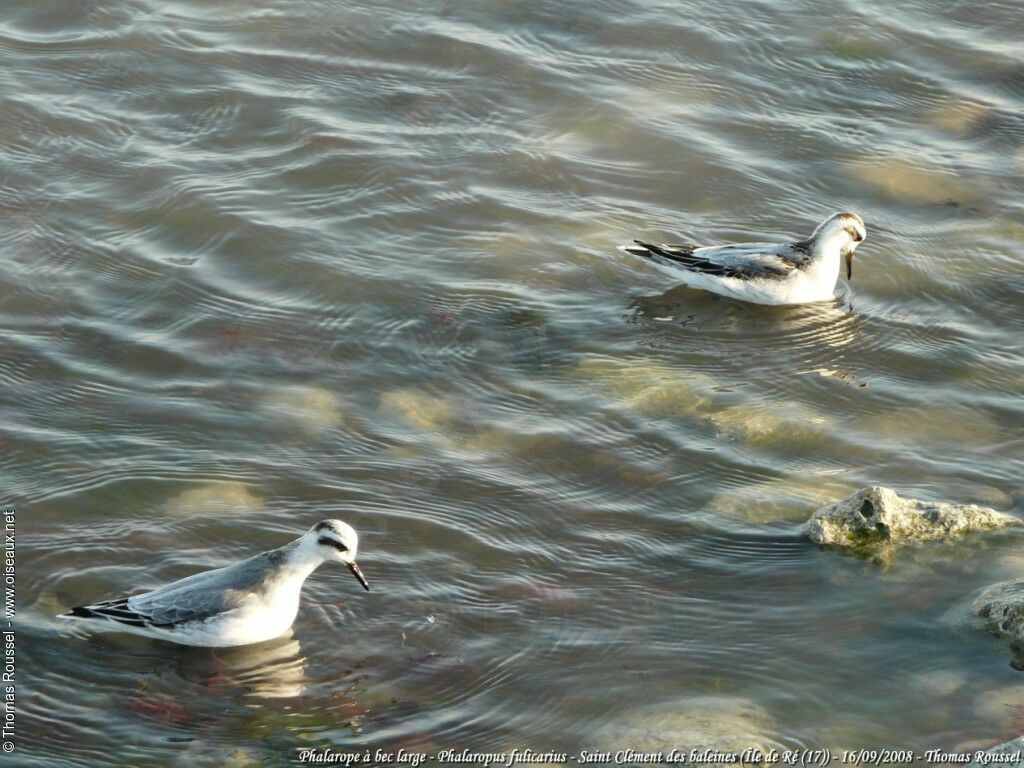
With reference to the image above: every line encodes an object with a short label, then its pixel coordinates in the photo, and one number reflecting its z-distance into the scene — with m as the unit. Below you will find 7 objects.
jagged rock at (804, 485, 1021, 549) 17.83
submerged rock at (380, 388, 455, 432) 20.84
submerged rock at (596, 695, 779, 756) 14.76
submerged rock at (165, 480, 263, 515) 18.61
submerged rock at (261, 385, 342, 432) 20.61
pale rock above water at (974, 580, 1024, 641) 16.11
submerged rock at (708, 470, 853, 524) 18.86
